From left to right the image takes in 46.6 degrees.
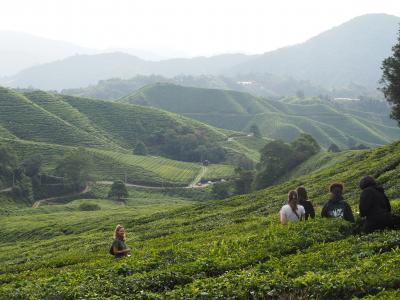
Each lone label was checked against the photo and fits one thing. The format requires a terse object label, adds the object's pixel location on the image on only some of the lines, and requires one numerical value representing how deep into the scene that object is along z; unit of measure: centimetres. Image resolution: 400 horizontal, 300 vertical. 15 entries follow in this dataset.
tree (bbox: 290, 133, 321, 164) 13175
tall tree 5922
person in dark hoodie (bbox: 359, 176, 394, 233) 1748
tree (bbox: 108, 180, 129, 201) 14462
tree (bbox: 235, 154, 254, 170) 19212
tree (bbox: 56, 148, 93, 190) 15738
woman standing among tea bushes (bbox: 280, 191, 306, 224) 2128
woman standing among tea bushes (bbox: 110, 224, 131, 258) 2300
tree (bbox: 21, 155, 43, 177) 15988
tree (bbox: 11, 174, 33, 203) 14700
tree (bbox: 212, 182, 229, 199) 13625
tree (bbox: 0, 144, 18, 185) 15162
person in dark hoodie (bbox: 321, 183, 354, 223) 1950
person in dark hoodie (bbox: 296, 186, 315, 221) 2111
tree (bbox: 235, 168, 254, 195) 13838
